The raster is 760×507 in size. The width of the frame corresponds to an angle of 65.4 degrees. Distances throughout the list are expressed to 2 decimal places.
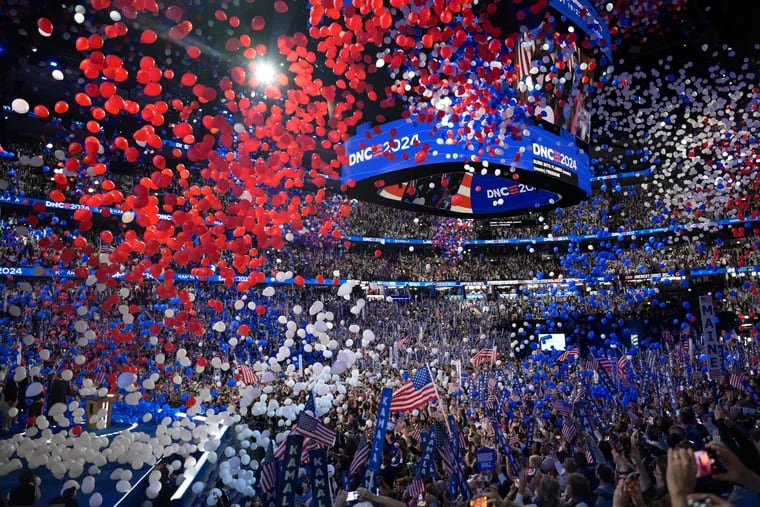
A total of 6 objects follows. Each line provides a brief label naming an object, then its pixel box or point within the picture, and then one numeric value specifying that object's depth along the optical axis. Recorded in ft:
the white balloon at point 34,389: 24.20
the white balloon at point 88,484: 21.70
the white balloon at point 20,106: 22.41
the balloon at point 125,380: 23.26
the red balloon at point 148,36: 21.32
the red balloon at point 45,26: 20.57
